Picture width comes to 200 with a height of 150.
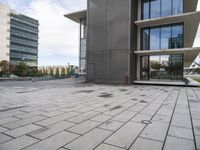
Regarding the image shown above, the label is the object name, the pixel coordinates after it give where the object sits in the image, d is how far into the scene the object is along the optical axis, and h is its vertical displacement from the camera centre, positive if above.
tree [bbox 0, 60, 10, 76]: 37.21 +1.05
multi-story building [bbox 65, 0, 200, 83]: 15.38 +3.72
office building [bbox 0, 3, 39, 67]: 62.03 +16.40
